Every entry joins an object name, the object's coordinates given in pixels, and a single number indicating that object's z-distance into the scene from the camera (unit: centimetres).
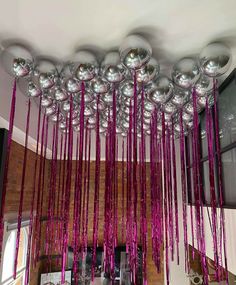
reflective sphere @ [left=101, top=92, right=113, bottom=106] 195
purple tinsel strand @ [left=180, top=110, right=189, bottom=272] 205
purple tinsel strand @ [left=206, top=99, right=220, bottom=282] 155
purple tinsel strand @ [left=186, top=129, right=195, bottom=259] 382
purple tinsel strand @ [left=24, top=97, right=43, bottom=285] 159
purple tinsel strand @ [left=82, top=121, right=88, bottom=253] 193
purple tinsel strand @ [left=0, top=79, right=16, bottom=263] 156
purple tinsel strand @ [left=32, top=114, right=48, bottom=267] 190
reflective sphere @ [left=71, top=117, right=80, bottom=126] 251
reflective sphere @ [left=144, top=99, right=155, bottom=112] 203
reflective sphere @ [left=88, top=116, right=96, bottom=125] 245
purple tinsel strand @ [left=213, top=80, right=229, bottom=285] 163
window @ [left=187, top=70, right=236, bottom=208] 235
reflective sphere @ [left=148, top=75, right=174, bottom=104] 177
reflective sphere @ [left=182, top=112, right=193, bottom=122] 239
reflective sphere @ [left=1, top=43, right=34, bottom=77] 154
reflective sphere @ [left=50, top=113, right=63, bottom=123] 231
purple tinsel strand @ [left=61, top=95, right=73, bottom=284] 163
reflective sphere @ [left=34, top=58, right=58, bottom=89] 167
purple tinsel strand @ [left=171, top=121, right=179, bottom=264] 213
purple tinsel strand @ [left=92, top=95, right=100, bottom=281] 168
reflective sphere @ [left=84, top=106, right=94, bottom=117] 224
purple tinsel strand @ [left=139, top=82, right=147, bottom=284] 154
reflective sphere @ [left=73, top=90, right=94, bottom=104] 195
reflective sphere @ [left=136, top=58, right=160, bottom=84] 156
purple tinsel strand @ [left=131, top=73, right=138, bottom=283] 150
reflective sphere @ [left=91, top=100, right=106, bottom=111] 210
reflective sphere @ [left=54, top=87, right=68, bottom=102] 189
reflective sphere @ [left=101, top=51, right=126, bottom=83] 156
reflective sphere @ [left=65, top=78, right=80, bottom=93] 172
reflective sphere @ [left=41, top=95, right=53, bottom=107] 201
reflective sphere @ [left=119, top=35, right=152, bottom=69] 139
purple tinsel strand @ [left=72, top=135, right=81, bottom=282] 155
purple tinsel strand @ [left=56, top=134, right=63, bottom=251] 221
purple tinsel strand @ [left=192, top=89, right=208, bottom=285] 161
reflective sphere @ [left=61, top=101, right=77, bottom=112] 217
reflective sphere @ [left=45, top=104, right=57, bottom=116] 217
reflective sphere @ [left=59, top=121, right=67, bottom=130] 266
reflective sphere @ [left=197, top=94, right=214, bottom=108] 202
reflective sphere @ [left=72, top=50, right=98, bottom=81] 155
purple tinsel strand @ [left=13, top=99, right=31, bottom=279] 158
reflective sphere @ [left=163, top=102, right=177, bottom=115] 208
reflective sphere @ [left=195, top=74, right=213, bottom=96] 176
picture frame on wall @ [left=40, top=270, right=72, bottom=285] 398
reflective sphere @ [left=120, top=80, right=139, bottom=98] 178
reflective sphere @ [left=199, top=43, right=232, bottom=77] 149
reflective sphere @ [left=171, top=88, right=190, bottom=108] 197
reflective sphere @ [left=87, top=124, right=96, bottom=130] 259
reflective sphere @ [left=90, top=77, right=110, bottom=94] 171
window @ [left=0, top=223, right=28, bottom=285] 292
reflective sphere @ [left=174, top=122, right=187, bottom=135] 271
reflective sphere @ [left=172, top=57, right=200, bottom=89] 166
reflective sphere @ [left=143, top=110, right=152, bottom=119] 226
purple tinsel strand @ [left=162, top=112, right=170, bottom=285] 195
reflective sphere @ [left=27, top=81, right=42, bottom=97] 182
